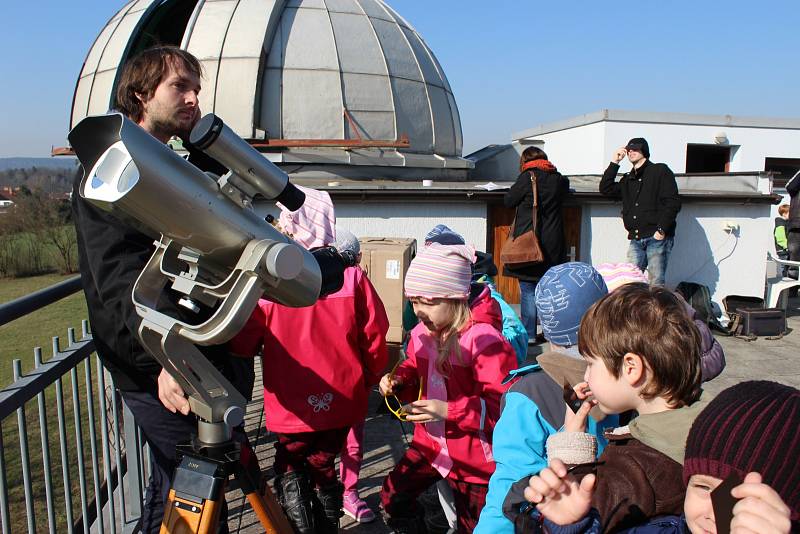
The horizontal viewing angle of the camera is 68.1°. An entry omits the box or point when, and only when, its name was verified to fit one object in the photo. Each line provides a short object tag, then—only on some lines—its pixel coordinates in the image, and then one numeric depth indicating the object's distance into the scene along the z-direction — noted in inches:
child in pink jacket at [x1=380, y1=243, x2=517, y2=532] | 102.7
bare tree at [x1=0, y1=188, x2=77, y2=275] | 878.4
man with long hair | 76.5
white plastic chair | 355.6
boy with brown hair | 54.4
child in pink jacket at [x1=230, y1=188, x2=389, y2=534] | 110.2
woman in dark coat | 266.2
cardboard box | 205.8
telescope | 52.6
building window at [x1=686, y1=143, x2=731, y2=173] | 701.9
